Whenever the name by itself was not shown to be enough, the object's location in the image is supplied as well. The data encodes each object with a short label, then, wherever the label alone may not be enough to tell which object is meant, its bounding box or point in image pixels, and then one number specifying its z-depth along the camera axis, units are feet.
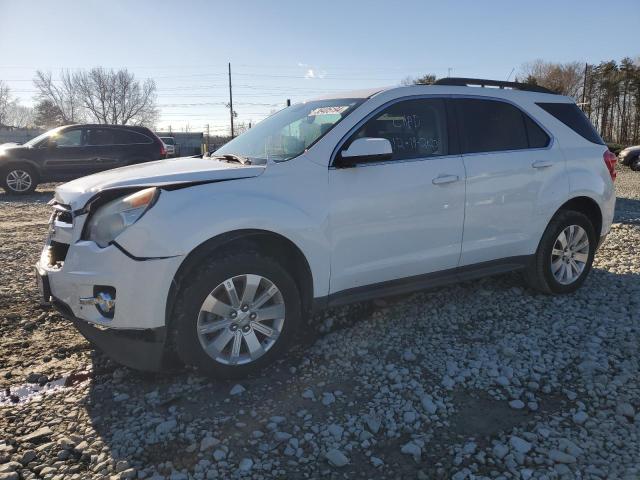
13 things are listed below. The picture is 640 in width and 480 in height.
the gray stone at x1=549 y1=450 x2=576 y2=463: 7.66
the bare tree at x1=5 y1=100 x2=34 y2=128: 299.36
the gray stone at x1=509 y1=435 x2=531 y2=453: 7.93
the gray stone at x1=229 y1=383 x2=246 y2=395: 9.72
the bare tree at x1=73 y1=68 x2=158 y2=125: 272.92
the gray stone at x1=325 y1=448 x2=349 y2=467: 7.70
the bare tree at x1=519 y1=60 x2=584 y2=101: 161.17
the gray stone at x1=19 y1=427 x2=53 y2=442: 8.34
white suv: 9.13
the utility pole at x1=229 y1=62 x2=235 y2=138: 165.27
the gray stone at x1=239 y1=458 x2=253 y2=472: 7.58
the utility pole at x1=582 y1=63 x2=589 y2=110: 153.48
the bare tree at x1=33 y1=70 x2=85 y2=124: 255.29
